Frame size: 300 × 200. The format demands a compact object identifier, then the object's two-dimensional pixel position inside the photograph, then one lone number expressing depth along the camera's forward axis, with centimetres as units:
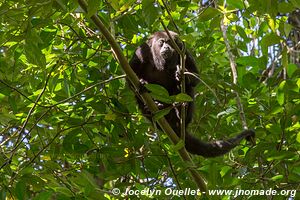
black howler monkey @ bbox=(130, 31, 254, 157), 770
